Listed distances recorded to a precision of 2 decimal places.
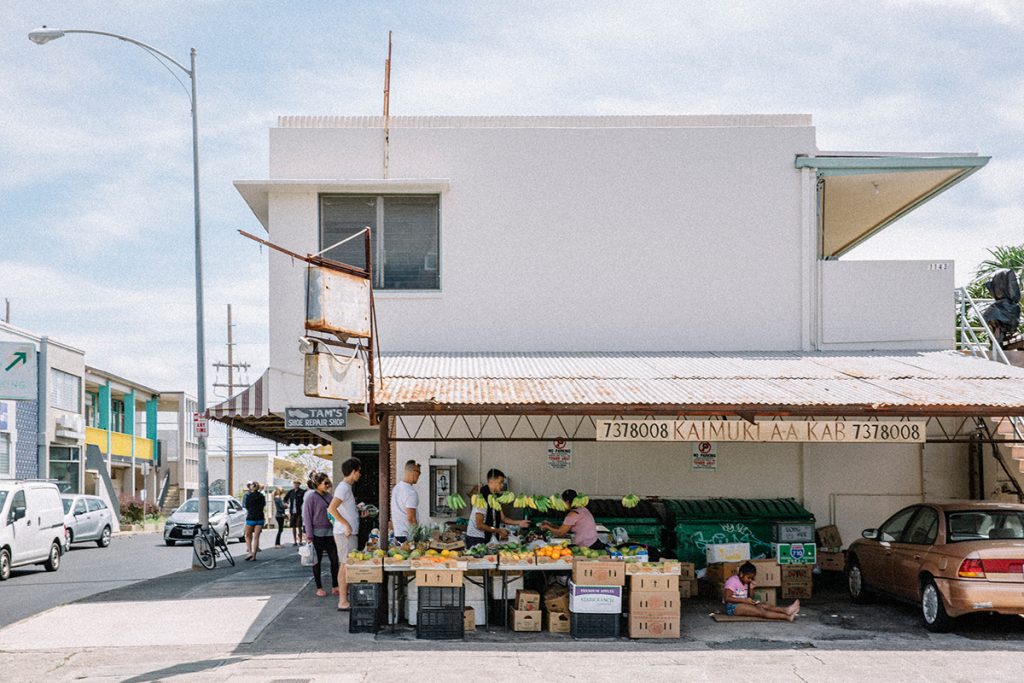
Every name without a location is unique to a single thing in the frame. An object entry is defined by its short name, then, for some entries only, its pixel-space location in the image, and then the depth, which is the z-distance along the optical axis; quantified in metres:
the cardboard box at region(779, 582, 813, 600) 14.02
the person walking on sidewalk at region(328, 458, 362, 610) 12.55
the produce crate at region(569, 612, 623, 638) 11.27
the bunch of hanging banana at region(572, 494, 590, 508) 12.52
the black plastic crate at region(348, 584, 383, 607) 11.27
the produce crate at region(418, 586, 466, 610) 11.12
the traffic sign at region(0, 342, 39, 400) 24.91
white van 18.95
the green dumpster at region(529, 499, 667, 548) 14.80
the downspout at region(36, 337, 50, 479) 34.75
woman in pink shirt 12.56
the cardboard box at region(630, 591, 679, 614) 11.29
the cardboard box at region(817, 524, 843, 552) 15.70
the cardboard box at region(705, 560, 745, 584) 13.45
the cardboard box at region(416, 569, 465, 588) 11.16
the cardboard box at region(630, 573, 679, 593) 11.31
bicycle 18.56
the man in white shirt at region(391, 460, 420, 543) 12.78
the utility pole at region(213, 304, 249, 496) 43.75
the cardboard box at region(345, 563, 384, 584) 11.25
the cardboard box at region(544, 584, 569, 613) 11.57
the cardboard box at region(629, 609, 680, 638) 11.25
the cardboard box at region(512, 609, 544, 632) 11.48
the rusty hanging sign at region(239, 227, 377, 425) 10.22
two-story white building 16.08
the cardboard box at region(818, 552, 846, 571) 15.55
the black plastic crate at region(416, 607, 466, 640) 11.06
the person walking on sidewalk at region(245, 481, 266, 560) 20.22
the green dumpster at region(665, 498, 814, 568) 14.91
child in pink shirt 12.20
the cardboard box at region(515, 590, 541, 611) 11.52
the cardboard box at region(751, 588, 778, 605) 13.28
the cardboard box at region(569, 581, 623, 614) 11.27
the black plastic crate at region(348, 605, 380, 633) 11.31
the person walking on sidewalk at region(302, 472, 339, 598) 13.92
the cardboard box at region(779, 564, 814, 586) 14.12
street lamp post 18.23
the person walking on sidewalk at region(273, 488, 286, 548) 25.05
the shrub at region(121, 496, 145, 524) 40.50
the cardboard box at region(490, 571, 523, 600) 11.85
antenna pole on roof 16.50
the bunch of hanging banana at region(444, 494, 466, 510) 13.48
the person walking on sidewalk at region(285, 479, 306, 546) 23.81
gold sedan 10.67
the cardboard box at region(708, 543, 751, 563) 13.66
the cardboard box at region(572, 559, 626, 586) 11.27
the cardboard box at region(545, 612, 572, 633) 11.52
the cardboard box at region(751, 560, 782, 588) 13.27
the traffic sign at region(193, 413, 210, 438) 17.92
